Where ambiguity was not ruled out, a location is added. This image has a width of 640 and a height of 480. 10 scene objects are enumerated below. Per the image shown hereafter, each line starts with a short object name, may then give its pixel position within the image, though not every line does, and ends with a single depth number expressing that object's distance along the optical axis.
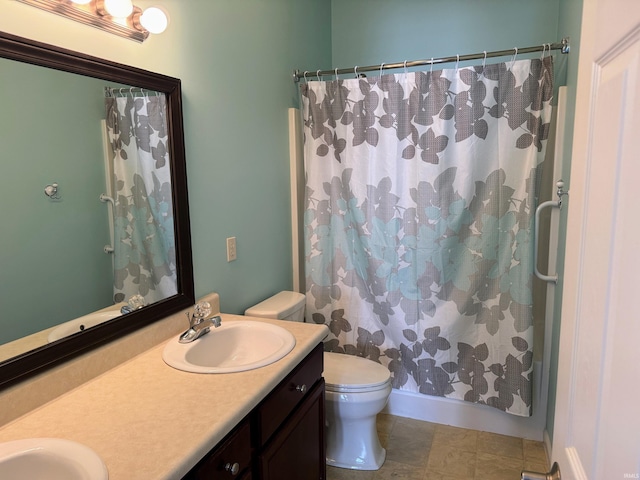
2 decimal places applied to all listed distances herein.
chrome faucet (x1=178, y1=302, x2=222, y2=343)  1.55
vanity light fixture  1.19
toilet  2.04
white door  0.51
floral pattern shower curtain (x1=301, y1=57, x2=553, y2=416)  2.15
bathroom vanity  0.94
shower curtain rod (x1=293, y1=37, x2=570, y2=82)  2.00
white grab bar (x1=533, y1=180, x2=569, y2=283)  2.06
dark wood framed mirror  1.09
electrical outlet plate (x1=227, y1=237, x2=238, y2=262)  1.98
